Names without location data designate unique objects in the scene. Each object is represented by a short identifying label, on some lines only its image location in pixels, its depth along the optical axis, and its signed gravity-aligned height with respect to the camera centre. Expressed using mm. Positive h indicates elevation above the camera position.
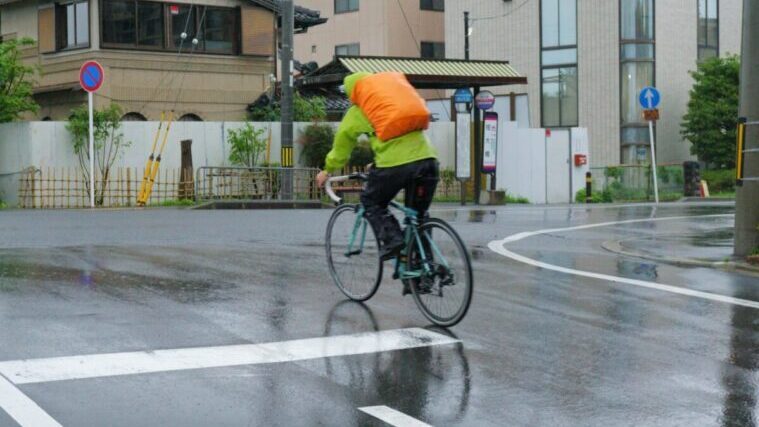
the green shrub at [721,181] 40906 -261
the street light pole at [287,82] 27469 +2464
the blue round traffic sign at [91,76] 23188 +2244
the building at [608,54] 42750 +5021
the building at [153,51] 33469 +4137
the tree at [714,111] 41188 +2481
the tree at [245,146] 28688 +846
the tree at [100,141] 26625 +945
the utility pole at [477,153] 29234 +639
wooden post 27281 +116
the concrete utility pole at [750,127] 11062 +495
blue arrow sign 29375 +2129
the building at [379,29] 49625 +7103
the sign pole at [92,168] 23672 +229
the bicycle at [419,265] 7008 -625
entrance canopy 27109 +2780
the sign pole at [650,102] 29391 +2026
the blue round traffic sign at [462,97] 28556 +2133
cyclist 7195 +48
